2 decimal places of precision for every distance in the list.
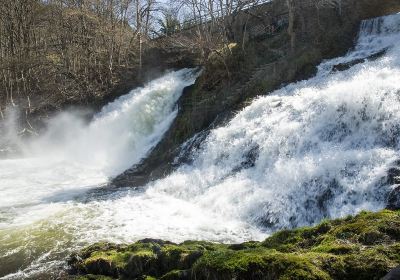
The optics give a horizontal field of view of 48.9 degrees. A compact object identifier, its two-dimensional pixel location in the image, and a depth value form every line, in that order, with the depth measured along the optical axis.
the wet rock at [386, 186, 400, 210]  8.45
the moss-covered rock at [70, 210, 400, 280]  4.06
